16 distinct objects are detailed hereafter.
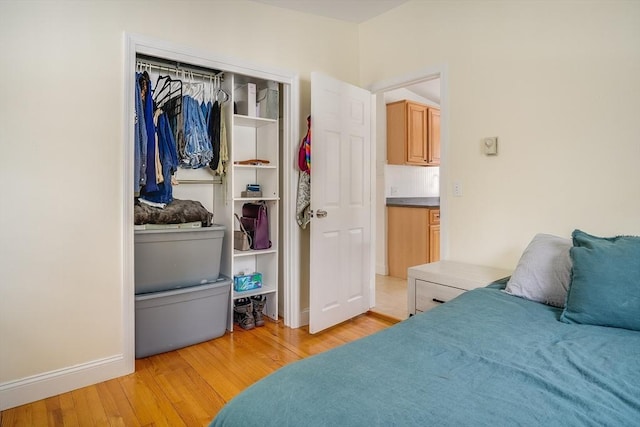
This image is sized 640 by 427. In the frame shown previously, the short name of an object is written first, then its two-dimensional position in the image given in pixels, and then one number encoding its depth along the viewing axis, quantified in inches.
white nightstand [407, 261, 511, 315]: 87.1
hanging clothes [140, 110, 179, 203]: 106.7
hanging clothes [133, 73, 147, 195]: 96.3
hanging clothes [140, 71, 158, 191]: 100.7
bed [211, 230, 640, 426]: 32.9
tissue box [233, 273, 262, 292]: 124.2
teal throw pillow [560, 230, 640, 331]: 53.9
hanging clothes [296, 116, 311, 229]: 115.9
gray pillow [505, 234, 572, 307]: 65.9
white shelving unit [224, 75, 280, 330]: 120.3
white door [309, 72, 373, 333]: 111.7
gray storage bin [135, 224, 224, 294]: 100.3
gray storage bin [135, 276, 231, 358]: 99.7
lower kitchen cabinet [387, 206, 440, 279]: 174.6
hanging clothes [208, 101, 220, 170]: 117.4
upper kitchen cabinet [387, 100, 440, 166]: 187.2
